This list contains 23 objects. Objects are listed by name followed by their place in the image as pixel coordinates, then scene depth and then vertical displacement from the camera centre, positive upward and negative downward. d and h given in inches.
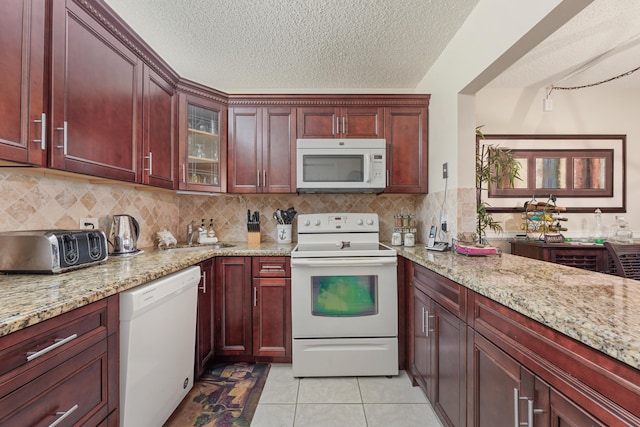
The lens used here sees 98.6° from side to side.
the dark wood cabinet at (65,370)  27.7 -18.7
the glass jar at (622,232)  106.7 -6.8
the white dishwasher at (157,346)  44.0 -25.2
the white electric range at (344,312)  76.6 -27.7
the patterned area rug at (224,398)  61.8 -46.3
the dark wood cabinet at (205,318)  74.2 -29.5
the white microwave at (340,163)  90.9 +16.9
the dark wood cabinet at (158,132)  70.7 +22.6
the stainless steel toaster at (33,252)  44.1 -6.3
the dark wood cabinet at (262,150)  95.1 +22.2
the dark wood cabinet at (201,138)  87.2 +25.1
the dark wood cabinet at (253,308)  82.4 -28.2
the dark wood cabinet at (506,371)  23.7 -18.7
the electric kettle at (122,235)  69.2 -5.5
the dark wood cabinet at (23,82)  38.8 +19.5
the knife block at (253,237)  100.5 -8.5
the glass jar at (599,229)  114.3 -5.9
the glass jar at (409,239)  88.8 -8.0
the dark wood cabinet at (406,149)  95.7 +22.9
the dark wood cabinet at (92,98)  46.4 +22.7
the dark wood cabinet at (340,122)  95.0 +31.8
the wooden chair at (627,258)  75.7 -12.0
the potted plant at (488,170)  87.7 +15.1
